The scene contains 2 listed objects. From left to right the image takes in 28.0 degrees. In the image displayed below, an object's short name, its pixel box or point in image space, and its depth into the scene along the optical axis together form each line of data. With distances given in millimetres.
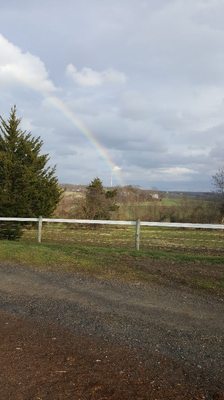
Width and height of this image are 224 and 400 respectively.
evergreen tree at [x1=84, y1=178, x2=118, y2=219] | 36000
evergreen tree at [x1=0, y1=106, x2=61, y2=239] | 22031
